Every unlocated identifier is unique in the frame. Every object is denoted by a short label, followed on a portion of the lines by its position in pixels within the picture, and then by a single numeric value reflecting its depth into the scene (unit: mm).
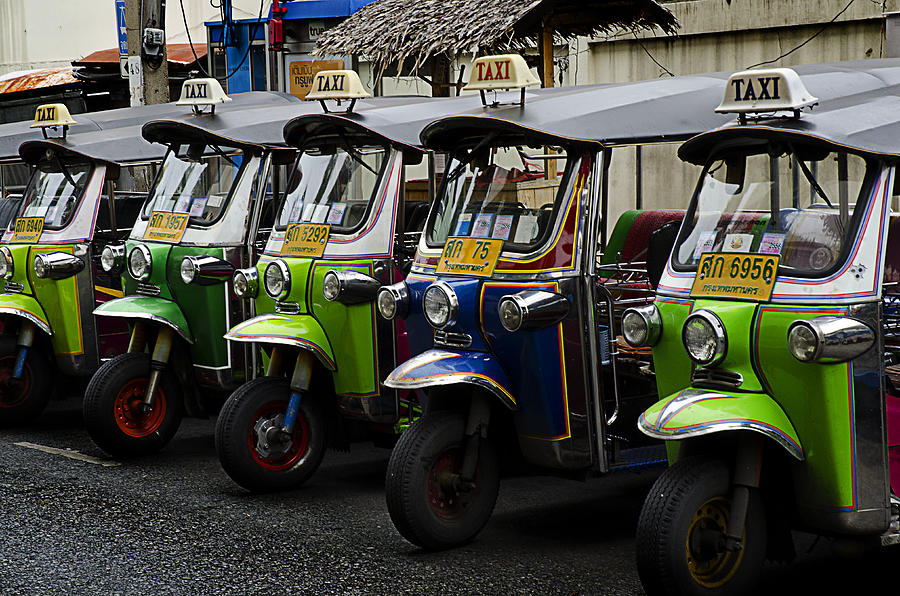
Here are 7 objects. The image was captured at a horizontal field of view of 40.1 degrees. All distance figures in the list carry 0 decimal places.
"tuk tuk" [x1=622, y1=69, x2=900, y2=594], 4344
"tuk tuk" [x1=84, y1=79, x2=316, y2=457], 7281
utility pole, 12477
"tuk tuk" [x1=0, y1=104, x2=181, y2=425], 8117
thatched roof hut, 10797
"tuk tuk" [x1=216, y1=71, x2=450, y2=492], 6410
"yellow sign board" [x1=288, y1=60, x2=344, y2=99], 13203
